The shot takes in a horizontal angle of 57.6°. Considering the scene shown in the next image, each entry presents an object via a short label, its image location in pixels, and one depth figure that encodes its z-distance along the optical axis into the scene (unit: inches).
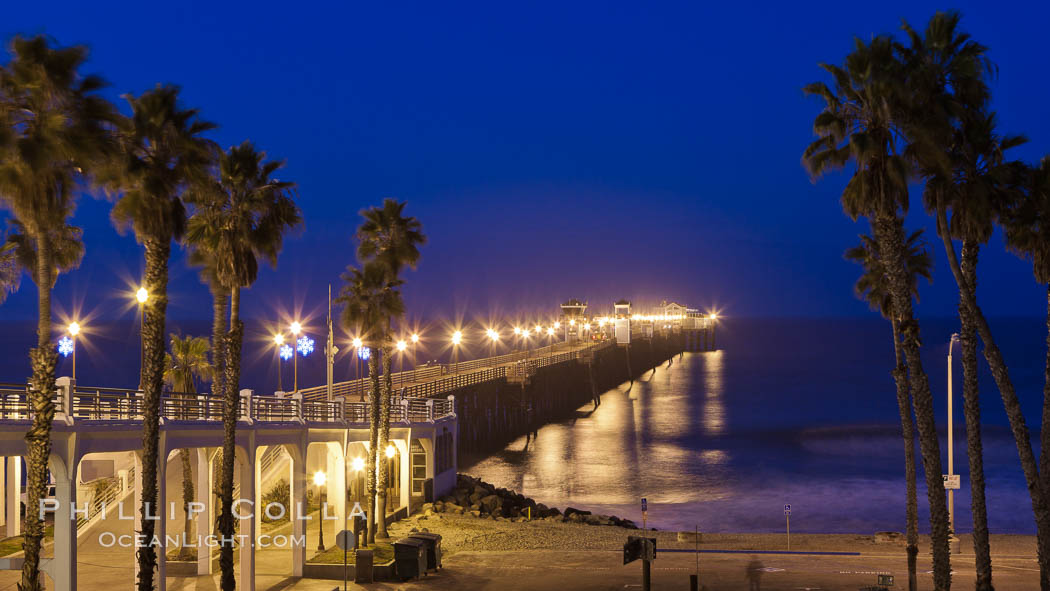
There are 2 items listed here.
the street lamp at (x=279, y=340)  1805.6
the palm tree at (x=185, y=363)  1408.7
